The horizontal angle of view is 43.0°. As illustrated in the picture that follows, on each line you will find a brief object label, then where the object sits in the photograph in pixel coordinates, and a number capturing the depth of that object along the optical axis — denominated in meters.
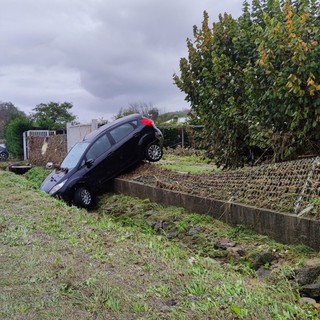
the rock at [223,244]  5.70
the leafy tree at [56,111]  57.25
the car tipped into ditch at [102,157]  11.45
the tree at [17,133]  29.55
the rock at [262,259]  4.82
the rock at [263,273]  4.38
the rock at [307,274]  3.99
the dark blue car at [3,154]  30.85
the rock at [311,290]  3.75
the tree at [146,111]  38.74
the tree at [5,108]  59.14
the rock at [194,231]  6.56
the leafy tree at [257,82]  6.88
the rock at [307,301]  3.55
